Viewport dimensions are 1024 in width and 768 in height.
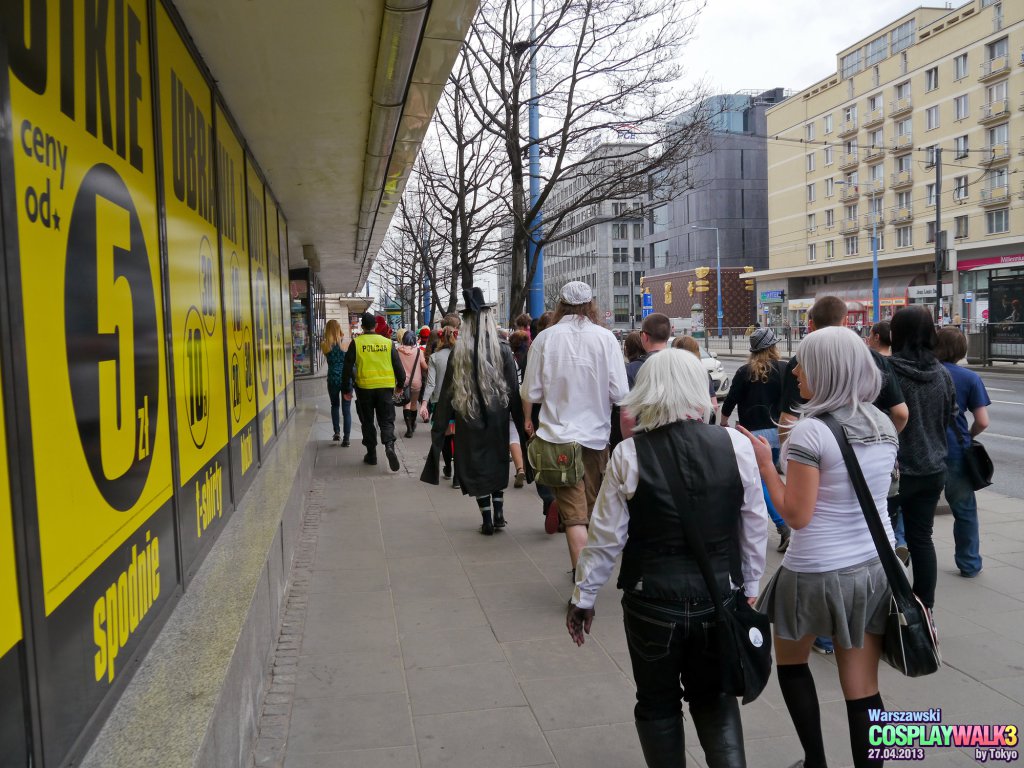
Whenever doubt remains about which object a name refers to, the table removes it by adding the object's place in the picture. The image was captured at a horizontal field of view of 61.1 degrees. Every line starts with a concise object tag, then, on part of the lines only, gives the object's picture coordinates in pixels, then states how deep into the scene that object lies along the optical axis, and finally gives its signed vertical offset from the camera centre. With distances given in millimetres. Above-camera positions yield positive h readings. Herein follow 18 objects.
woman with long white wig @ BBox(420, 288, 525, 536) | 6766 -590
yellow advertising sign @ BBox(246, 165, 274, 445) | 7699 +291
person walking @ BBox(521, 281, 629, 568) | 5340 -401
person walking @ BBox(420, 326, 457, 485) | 9914 -549
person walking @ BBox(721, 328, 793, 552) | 6473 -534
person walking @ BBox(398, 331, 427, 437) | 13109 -603
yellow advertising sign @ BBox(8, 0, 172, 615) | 2184 +159
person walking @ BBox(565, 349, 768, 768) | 2795 -752
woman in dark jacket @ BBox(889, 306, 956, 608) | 4875 -628
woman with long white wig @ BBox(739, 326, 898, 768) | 3102 -810
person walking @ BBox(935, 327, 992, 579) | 5594 -839
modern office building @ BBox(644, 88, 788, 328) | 78438 +8400
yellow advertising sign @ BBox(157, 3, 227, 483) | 4078 +415
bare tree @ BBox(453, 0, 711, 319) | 14383 +3589
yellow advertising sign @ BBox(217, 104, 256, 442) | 5926 +398
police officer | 10352 -583
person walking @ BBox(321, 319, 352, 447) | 12828 -457
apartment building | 44188 +9010
